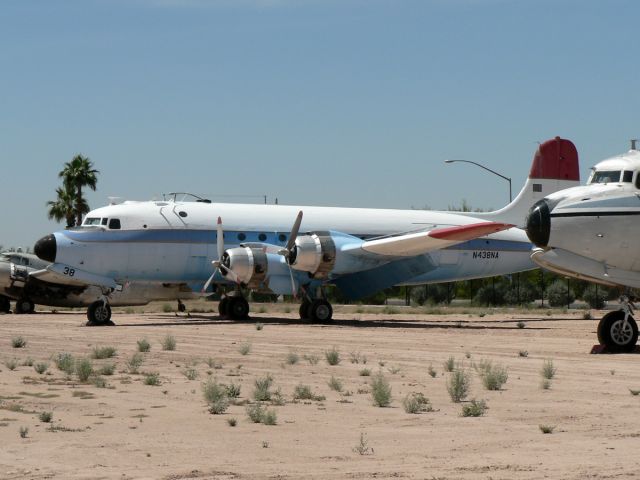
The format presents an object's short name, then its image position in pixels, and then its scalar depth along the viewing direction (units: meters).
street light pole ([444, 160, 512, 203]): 52.74
